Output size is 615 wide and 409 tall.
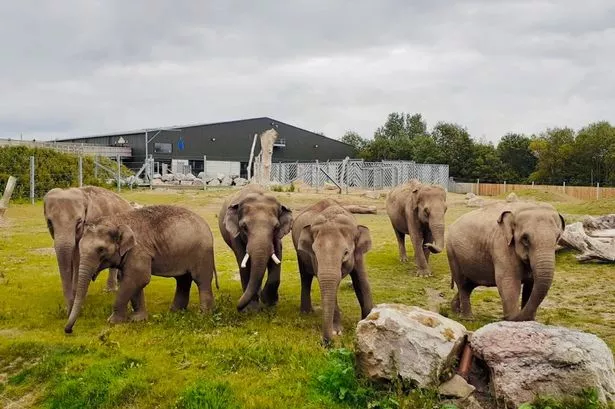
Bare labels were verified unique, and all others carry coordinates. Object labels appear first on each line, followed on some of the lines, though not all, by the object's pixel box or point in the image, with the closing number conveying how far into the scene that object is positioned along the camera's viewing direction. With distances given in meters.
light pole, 59.62
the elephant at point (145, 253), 9.28
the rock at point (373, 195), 39.88
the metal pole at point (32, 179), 29.28
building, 64.12
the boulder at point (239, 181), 54.61
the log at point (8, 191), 24.35
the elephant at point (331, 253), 8.28
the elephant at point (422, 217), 14.87
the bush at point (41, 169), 30.80
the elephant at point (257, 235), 9.69
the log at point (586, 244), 15.30
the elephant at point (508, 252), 8.59
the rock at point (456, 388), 6.75
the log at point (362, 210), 30.78
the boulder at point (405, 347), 6.88
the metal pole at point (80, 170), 31.60
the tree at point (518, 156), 67.44
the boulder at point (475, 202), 37.00
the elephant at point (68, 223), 10.07
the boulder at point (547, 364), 6.41
